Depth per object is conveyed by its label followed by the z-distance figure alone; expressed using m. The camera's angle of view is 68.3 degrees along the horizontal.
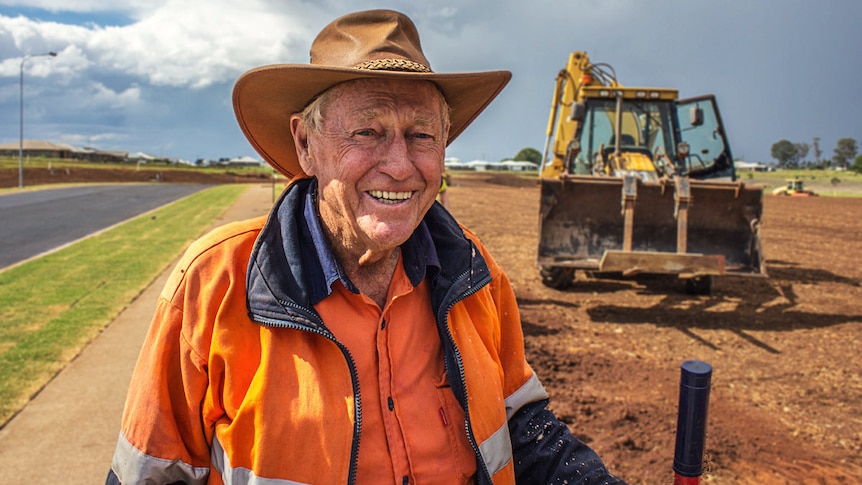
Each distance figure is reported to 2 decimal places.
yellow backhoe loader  7.15
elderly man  1.57
